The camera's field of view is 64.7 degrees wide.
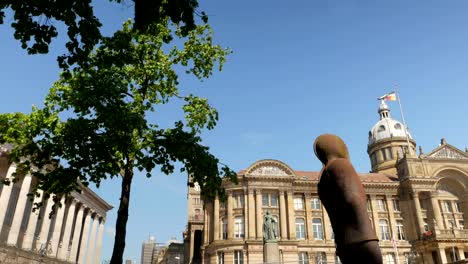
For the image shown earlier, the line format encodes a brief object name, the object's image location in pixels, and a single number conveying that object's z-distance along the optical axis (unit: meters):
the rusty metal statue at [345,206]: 5.90
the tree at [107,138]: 14.12
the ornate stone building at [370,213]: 47.38
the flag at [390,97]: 56.86
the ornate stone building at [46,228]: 33.03
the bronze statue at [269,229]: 29.69
